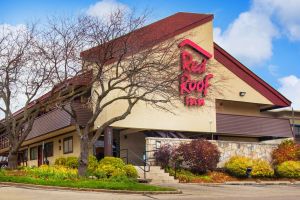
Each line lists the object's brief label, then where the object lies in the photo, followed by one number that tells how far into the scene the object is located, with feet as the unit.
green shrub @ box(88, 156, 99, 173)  90.39
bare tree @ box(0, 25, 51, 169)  93.35
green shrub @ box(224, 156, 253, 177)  101.91
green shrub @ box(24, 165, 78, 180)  72.49
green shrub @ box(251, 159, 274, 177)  103.19
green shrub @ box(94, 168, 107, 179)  81.97
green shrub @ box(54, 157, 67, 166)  97.91
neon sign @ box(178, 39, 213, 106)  112.06
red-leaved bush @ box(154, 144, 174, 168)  98.48
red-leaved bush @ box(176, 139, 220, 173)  98.02
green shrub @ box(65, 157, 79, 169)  96.95
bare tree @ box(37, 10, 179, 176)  82.17
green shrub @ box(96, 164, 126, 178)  84.05
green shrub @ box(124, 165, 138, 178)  88.43
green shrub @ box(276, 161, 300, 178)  105.60
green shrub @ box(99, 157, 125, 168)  89.04
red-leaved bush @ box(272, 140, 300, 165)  113.70
